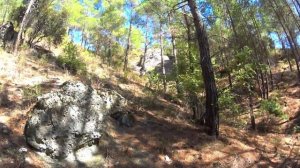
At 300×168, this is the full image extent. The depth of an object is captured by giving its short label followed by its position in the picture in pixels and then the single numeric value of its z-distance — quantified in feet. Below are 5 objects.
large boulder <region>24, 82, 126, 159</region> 17.84
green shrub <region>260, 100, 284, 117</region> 25.22
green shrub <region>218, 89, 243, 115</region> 23.36
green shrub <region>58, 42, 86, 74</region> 32.29
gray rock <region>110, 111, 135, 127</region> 22.82
